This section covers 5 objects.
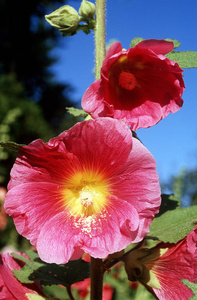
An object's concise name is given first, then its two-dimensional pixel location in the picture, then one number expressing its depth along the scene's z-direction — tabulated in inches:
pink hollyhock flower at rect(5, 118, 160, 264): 13.8
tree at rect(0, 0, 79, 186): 393.2
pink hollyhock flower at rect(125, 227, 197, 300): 15.0
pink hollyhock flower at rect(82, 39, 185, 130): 14.5
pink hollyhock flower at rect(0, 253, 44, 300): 15.2
